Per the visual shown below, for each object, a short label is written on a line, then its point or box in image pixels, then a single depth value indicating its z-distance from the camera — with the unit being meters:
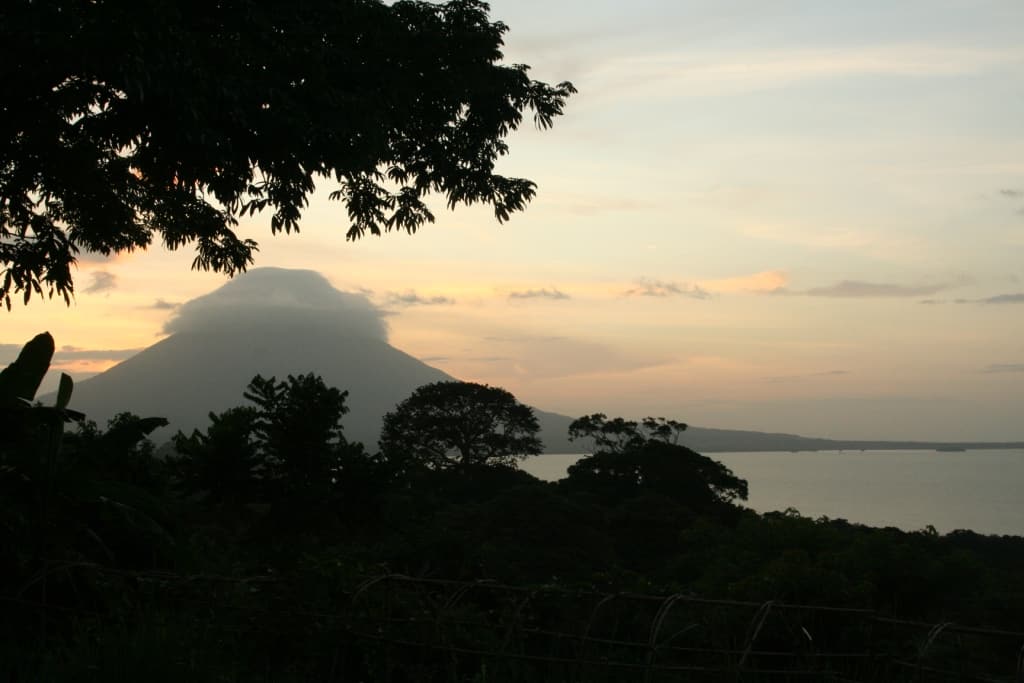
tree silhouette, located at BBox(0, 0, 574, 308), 7.89
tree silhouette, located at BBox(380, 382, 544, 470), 47.25
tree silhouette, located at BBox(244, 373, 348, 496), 18.56
